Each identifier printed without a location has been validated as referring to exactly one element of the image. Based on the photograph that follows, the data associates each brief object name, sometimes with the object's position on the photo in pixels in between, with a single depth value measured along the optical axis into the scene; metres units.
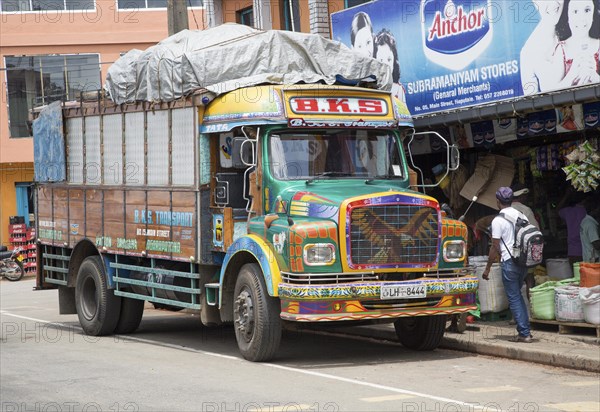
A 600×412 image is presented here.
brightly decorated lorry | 11.09
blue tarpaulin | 15.92
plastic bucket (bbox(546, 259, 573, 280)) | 14.10
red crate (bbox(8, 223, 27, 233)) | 33.25
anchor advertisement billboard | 12.64
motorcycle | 31.17
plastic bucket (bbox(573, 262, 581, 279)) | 13.25
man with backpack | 12.30
